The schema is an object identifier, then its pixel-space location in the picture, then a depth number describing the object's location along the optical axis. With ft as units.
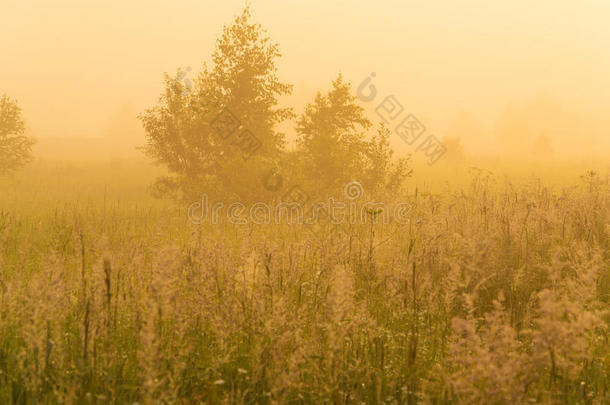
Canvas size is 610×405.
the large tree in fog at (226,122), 44.88
